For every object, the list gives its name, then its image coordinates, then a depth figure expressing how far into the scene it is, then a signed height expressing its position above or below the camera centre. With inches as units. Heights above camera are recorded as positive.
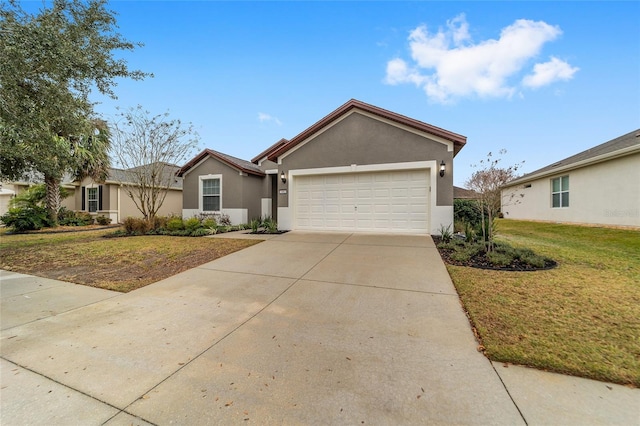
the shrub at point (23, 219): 517.3 -19.6
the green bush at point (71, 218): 611.2 -21.5
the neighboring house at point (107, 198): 663.8 +32.2
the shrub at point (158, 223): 458.9 -24.9
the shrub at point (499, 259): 214.4 -42.9
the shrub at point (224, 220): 522.7 -21.5
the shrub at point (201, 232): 420.2 -38.3
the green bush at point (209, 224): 456.6 -26.5
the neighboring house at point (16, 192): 702.5 +51.5
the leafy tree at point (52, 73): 201.0 +126.8
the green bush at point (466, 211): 419.8 -1.5
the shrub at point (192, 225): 443.5 -27.3
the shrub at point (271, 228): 417.4 -30.9
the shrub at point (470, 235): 294.4 -30.4
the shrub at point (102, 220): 644.1 -26.9
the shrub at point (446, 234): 319.6 -31.3
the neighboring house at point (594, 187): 400.2 +46.6
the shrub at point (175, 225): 444.8 -27.4
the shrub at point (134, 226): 443.2 -30.3
